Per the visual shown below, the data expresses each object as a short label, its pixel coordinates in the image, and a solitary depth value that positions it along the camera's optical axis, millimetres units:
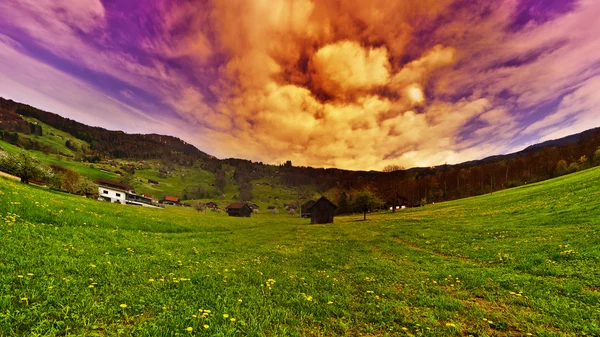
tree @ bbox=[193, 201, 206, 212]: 159050
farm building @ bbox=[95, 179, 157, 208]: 119700
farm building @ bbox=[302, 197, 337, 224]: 76062
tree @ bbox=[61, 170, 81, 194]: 70125
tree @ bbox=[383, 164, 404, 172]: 140500
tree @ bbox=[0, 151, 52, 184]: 51000
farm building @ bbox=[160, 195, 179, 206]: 178950
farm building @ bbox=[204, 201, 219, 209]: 177338
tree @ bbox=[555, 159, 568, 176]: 96144
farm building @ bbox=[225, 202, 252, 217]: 140375
